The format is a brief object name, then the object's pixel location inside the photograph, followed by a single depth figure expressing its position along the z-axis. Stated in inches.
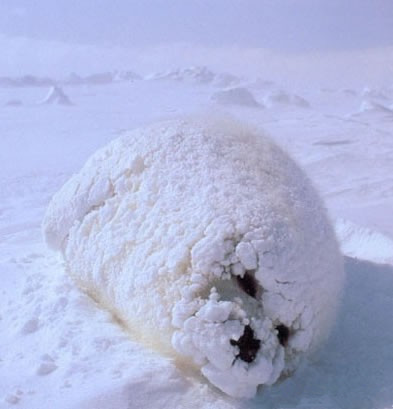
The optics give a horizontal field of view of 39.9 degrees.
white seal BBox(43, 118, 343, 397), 80.3
